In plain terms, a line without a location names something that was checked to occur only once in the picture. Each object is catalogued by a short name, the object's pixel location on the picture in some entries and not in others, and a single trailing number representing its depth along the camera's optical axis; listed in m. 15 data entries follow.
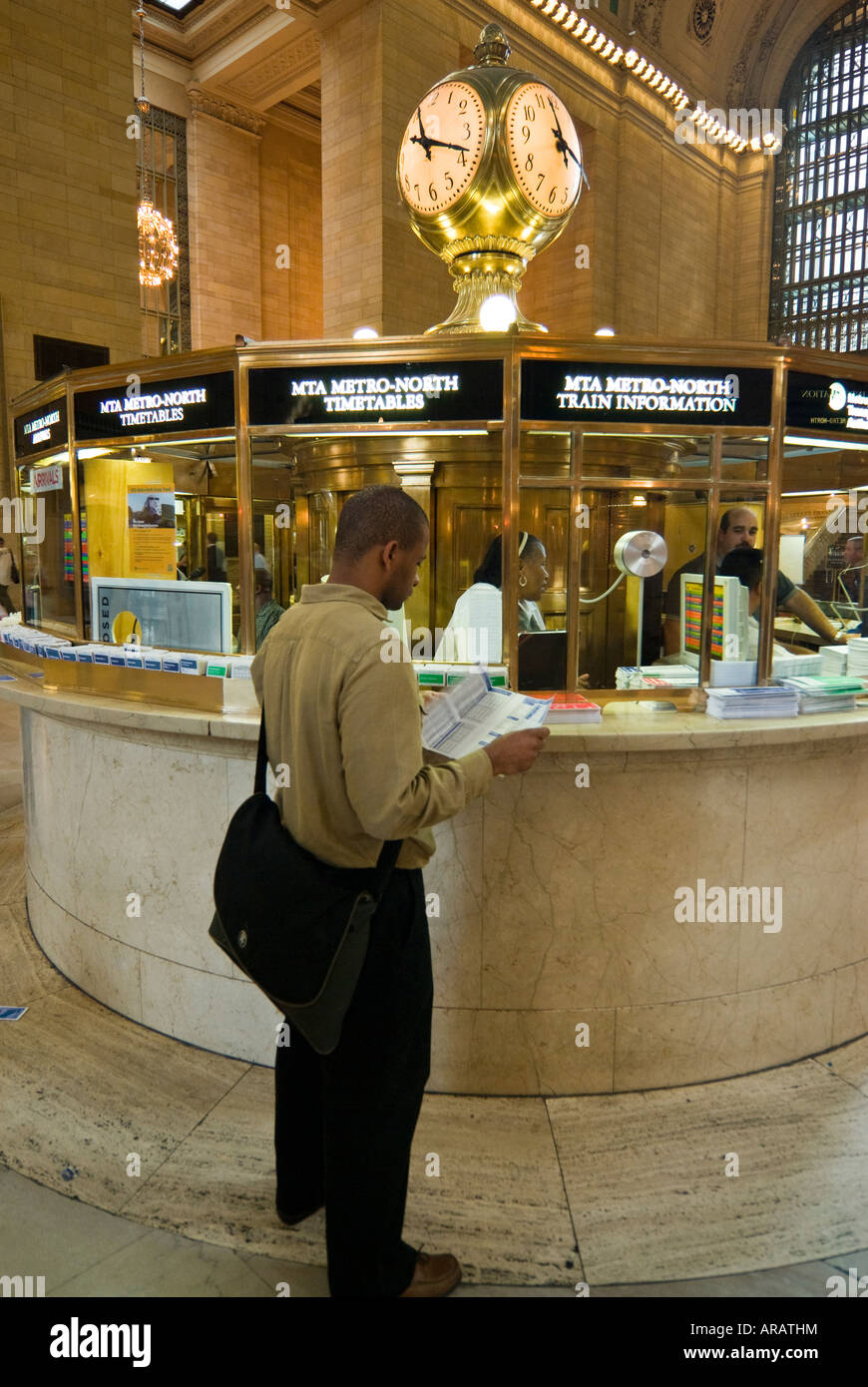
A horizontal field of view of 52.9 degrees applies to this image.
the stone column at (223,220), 20.03
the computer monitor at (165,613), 4.11
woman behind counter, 4.01
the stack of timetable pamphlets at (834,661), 4.30
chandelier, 15.29
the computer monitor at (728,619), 4.03
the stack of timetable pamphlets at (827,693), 3.75
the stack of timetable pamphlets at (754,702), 3.60
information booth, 3.47
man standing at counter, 1.99
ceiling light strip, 15.27
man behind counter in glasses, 4.19
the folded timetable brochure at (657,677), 4.08
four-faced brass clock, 5.27
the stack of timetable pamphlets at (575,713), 3.49
